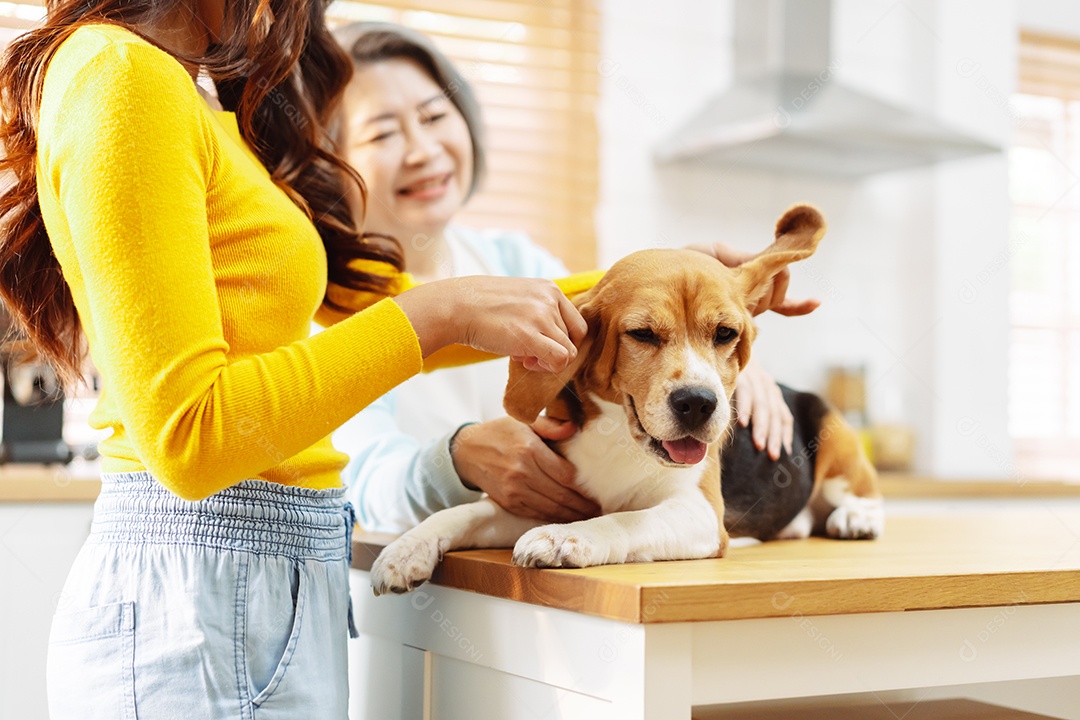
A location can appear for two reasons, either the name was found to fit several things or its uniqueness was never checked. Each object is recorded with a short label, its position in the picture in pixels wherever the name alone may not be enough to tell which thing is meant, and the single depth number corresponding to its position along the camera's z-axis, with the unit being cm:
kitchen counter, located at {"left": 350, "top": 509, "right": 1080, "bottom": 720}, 77
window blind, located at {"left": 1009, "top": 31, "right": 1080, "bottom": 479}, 346
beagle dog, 99
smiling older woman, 168
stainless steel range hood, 271
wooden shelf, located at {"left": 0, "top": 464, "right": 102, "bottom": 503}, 188
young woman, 78
